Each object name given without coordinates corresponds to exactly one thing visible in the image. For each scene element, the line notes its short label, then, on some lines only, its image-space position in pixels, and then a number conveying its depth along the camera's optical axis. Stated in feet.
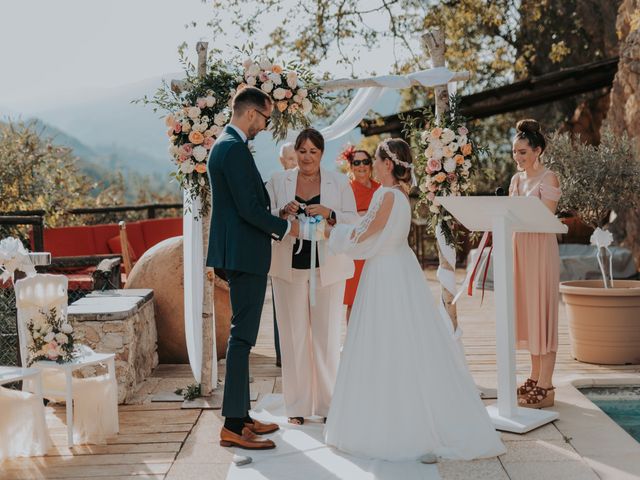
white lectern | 15.11
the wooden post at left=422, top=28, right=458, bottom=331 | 18.95
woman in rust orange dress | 21.09
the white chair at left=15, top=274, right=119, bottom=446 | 14.84
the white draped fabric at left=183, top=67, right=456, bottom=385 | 18.20
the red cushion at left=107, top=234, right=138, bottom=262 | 31.83
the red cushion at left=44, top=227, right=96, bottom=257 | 30.91
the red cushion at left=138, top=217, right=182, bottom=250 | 32.40
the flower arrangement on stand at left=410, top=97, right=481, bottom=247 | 18.13
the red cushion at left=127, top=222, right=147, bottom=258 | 32.14
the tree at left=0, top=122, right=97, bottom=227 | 35.09
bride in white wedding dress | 13.56
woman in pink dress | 16.56
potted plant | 20.21
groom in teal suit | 13.76
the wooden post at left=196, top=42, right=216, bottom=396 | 18.13
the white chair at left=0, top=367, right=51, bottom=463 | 14.05
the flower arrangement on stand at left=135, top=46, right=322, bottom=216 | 17.16
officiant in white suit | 16.14
